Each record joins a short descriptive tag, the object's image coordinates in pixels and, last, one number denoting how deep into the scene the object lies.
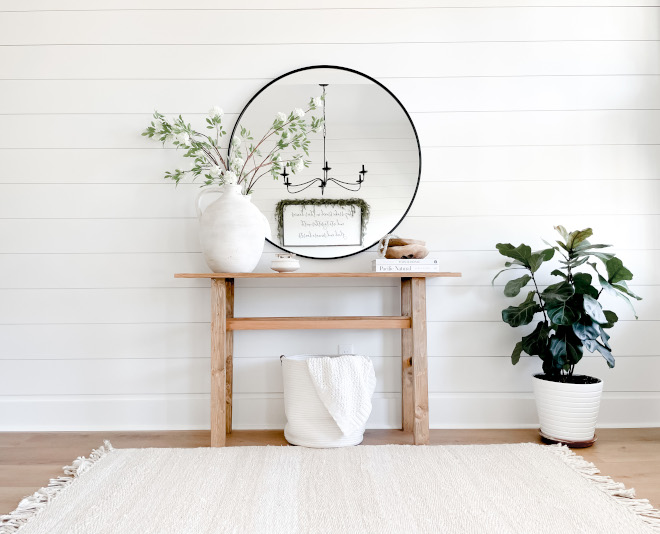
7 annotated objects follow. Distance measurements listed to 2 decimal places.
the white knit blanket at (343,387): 1.85
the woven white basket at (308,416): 1.89
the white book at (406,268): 1.95
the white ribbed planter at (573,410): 1.91
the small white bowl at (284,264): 1.99
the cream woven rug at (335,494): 1.30
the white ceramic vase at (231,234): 1.93
